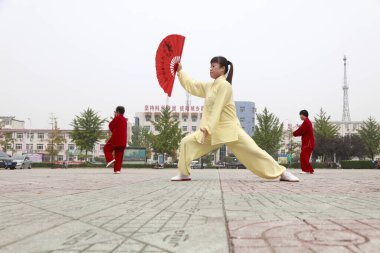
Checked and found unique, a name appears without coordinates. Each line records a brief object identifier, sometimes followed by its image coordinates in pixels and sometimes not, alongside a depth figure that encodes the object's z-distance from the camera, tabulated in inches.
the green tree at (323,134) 1781.5
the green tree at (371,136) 1988.2
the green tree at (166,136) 1610.5
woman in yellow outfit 263.6
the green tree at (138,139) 2724.2
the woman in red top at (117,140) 468.1
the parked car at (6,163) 922.7
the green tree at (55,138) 1769.7
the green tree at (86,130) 1584.6
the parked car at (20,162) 938.4
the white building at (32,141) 3521.2
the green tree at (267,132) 1573.6
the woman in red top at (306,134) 476.3
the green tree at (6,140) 1682.8
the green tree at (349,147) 1955.0
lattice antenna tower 3838.6
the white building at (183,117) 3631.9
